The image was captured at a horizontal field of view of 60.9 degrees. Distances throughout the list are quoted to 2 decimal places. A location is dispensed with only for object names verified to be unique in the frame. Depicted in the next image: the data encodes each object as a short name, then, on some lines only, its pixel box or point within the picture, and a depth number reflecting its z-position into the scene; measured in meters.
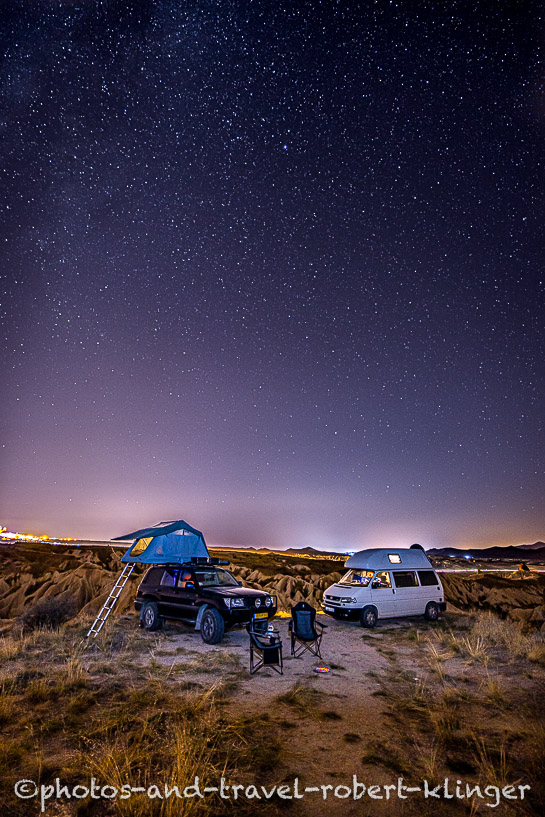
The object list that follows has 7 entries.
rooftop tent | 13.42
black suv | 11.40
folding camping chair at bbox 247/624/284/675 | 8.71
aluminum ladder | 11.70
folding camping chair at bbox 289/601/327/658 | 10.10
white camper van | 14.06
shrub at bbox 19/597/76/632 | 13.95
